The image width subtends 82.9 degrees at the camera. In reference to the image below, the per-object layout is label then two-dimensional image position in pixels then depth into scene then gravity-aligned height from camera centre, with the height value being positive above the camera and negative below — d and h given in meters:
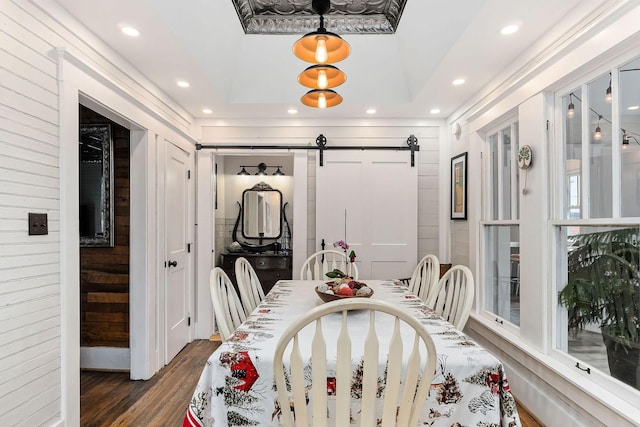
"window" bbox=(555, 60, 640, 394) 1.69 -0.10
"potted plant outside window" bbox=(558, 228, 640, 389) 1.68 -0.42
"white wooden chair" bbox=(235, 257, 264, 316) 2.43 -0.54
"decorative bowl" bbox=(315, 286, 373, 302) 1.95 -0.46
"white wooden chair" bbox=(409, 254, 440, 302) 2.74 -0.55
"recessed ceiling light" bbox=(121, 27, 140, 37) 2.13 +1.09
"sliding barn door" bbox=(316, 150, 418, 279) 3.94 +0.05
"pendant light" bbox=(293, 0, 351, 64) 1.75 +0.82
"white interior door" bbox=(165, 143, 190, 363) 3.31 -0.37
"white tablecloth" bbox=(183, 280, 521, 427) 1.33 -0.67
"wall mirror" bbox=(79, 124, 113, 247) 3.09 +0.25
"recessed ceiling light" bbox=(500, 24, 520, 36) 2.11 +1.08
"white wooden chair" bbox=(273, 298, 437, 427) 1.13 -0.52
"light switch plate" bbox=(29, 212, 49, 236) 1.75 -0.05
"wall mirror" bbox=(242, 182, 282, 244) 4.91 +0.01
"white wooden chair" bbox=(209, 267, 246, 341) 1.84 -0.52
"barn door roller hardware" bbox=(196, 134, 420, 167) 3.93 +0.72
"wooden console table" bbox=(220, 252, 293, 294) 4.23 -0.64
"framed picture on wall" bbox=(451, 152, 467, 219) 3.49 +0.26
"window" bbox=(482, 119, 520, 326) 2.72 -0.11
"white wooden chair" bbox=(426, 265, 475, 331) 2.04 -0.56
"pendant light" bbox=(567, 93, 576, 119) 2.10 +0.60
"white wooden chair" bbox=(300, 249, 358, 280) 3.37 -0.54
